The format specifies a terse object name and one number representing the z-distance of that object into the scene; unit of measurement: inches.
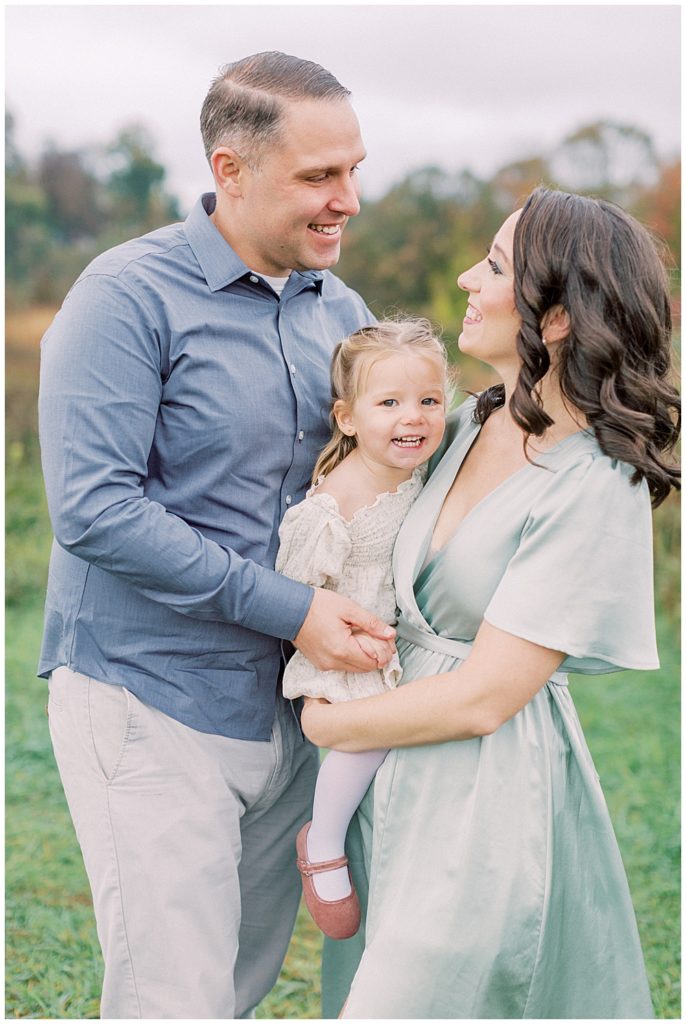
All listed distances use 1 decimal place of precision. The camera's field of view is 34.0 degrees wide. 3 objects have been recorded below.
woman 82.4
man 89.5
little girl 92.7
